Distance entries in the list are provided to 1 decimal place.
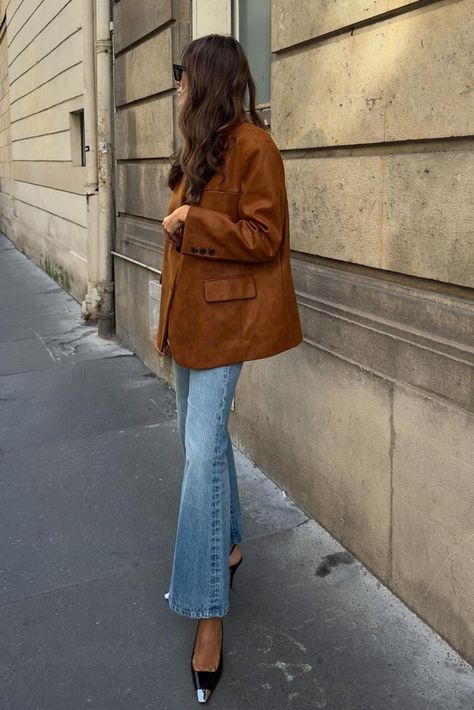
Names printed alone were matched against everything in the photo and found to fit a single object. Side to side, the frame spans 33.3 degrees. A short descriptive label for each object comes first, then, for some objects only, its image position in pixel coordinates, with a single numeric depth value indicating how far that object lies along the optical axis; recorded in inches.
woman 96.2
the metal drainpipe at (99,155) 275.4
